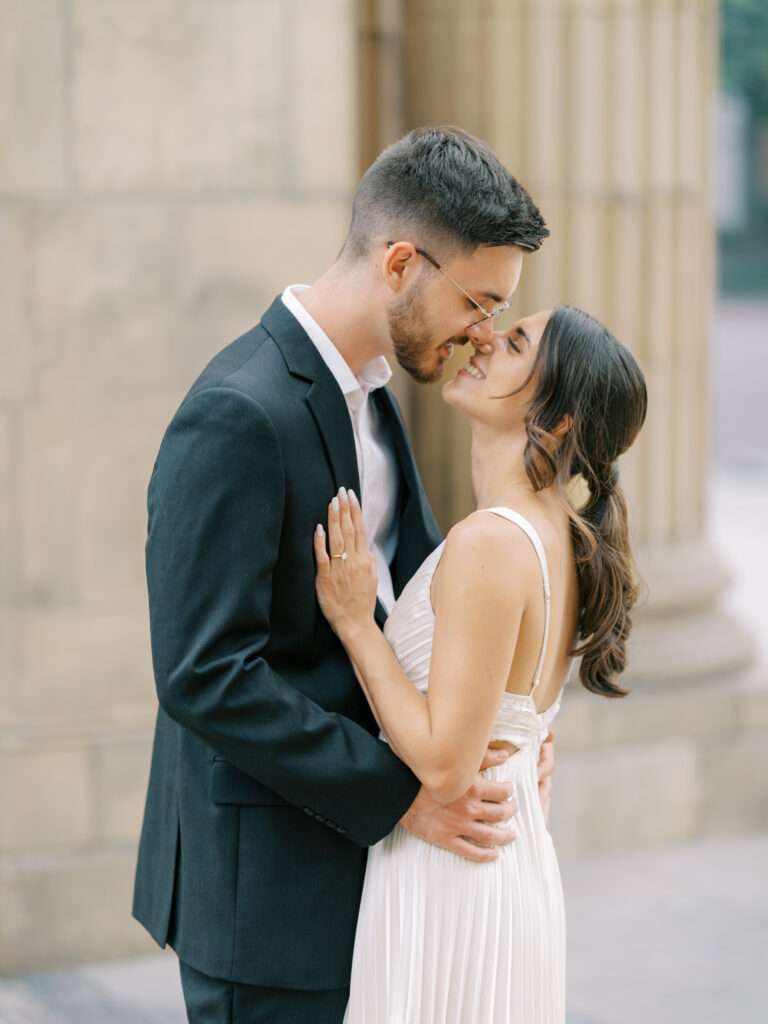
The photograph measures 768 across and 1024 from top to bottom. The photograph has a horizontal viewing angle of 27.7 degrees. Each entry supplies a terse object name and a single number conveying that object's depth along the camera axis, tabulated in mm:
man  2545
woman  2662
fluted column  5859
